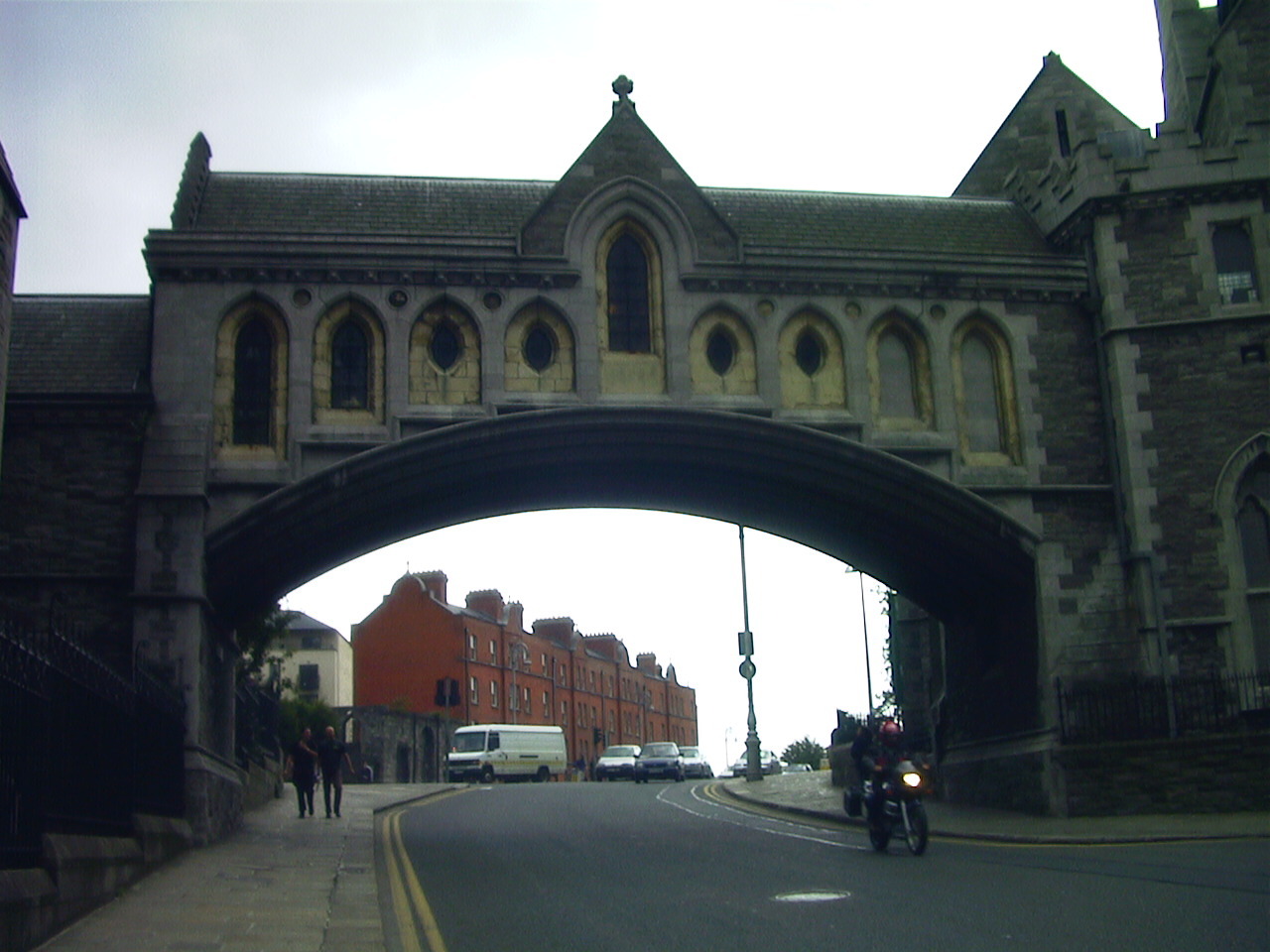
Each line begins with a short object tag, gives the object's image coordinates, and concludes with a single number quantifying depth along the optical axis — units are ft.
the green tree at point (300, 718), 175.22
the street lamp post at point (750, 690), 123.34
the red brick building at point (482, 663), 253.44
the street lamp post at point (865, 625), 174.99
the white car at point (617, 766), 170.81
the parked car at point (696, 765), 171.12
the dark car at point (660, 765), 160.66
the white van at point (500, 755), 179.01
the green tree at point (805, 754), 216.74
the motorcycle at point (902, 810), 51.49
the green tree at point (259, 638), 91.97
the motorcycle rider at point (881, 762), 53.31
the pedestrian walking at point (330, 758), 80.48
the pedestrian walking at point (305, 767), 78.84
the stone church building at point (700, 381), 65.98
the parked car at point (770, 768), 195.83
